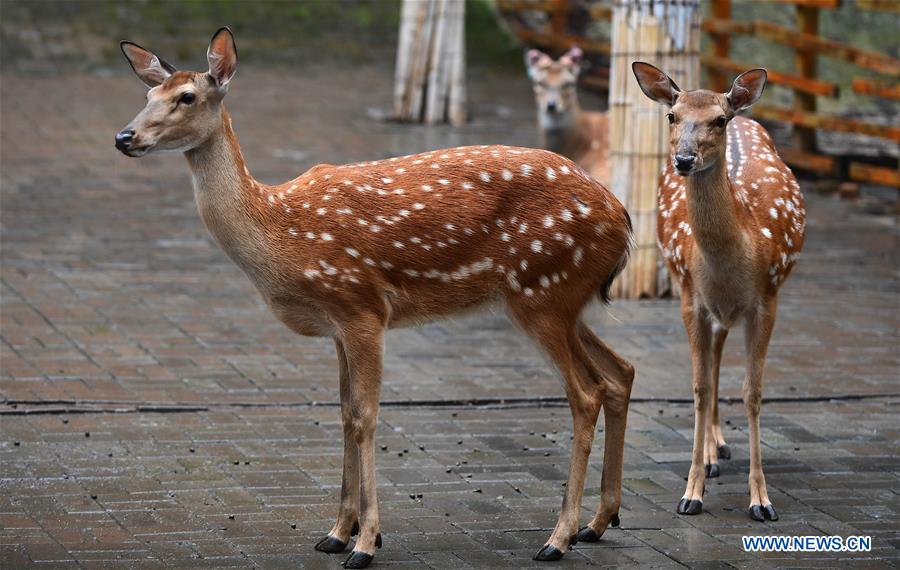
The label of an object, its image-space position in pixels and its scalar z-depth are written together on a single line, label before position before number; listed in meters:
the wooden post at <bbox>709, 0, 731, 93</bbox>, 15.66
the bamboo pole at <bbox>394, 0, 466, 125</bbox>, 15.97
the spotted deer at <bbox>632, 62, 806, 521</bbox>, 6.18
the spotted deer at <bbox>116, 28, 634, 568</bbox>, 5.67
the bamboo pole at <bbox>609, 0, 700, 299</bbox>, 10.02
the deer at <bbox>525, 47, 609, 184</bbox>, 12.12
